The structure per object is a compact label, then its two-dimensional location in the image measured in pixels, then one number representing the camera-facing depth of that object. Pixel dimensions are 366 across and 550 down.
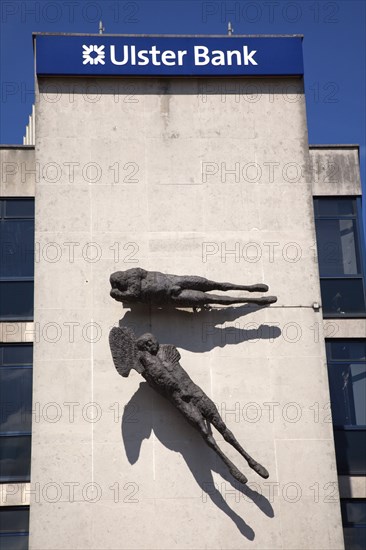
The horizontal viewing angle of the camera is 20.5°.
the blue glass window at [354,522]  20.53
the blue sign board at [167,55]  21.81
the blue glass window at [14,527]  19.95
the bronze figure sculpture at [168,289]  19.86
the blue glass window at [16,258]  21.61
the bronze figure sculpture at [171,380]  19.31
